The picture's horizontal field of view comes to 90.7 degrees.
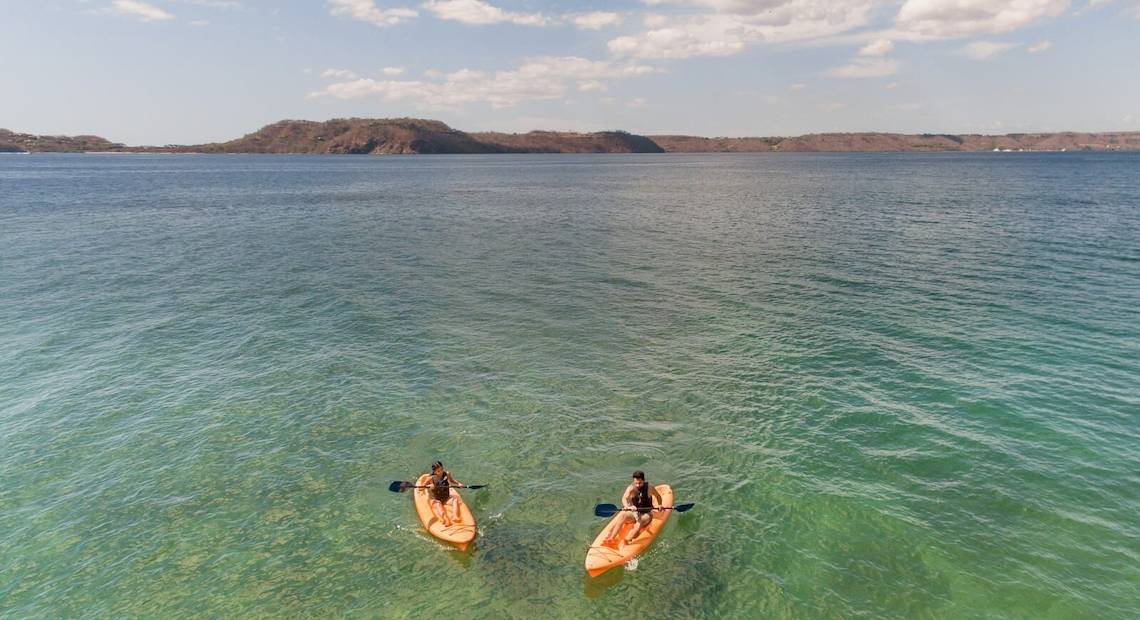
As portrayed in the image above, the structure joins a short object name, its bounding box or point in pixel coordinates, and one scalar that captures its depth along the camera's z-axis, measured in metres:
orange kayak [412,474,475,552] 17.69
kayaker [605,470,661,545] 17.77
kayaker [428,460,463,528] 18.88
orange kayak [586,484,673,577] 16.55
